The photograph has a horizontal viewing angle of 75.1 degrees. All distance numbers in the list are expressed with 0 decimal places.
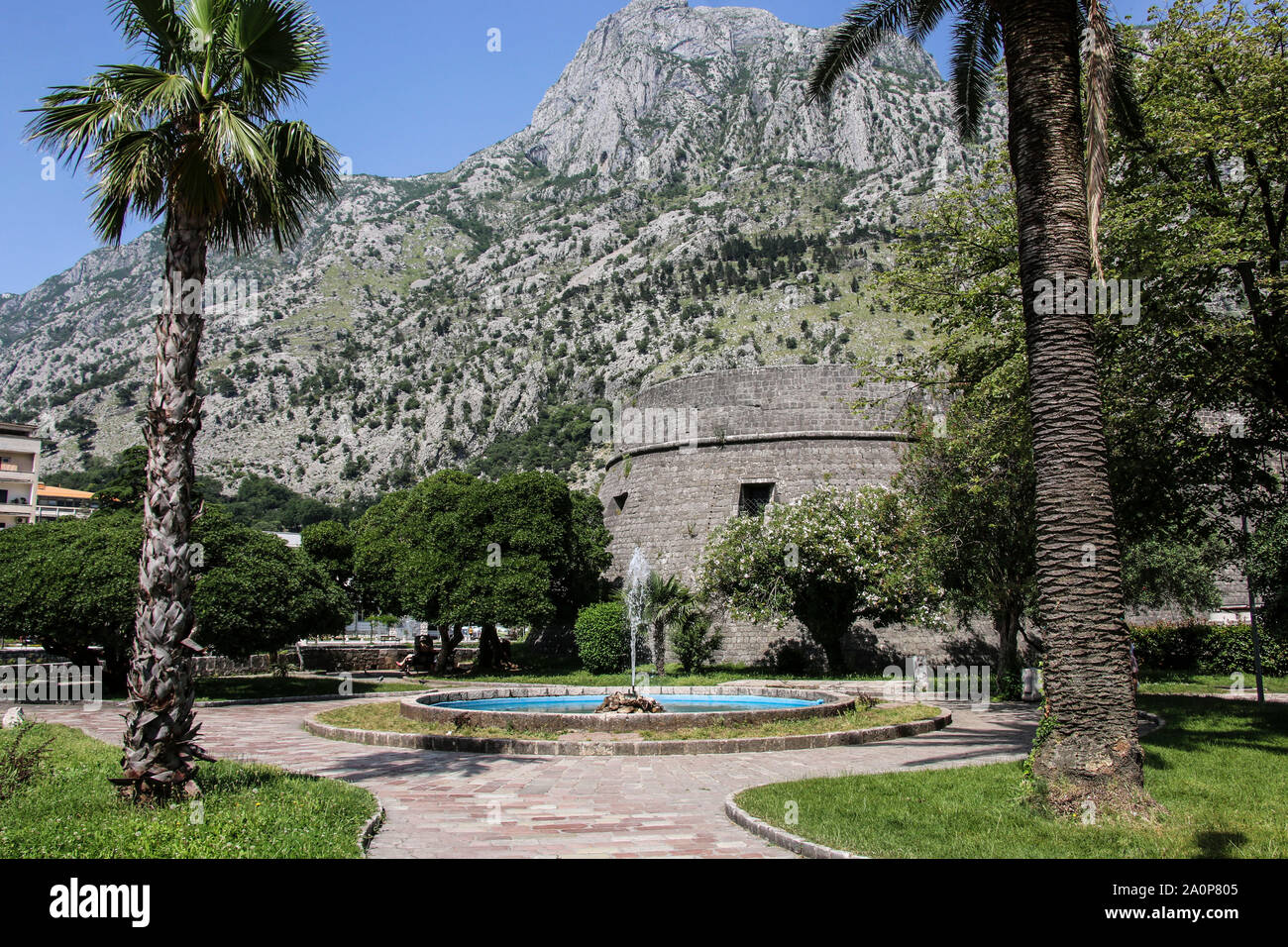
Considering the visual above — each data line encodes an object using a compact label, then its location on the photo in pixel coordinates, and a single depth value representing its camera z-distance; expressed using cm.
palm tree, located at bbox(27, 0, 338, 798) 659
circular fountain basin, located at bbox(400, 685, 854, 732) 1162
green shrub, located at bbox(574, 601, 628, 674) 2430
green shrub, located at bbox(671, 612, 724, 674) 2397
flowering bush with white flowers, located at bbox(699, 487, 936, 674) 2091
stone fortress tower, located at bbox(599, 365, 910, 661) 2619
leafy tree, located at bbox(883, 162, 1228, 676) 1156
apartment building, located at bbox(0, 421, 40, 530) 5653
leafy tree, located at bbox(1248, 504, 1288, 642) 2088
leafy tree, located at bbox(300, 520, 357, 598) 3347
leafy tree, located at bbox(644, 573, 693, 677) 2450
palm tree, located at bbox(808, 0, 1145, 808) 644
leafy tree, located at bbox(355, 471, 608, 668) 2477
